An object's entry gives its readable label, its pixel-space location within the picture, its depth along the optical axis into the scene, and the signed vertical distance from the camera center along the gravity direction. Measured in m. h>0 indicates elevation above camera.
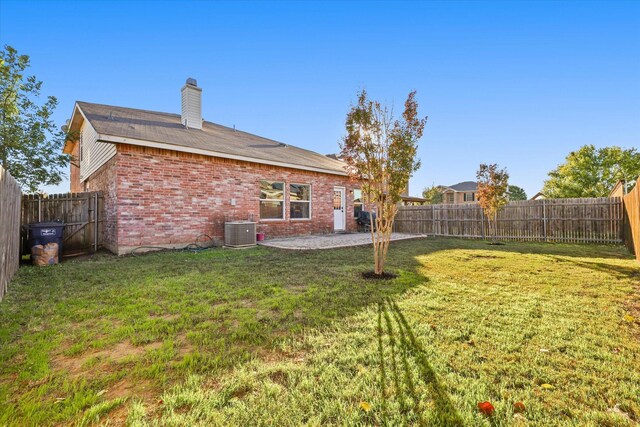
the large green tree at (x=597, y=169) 29.66 +4.95
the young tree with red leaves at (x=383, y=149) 4.80 +1.21
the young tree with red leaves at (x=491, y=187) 11.23 +1.16
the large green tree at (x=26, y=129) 12.05 +4.17
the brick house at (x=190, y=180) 7.89 +1.40
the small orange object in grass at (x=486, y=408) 1.58 -1.12
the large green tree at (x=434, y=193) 45.66 +3.84
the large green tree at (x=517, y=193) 49.09 +4.04
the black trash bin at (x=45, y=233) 6.48 -0.31
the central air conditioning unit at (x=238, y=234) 9.07 -0.52
